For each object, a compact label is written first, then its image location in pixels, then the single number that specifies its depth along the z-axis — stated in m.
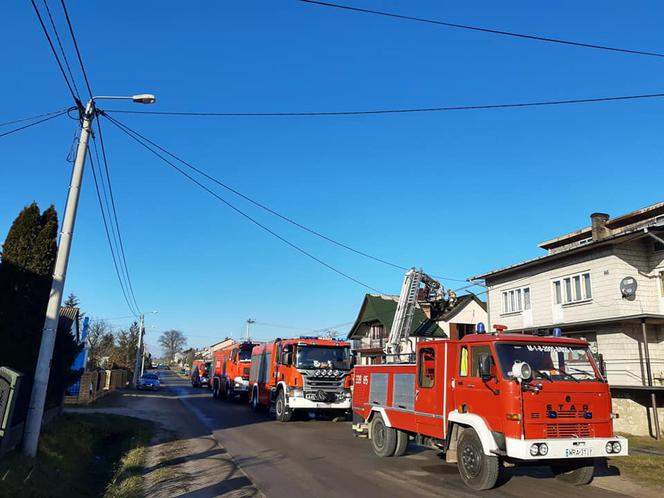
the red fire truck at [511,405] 8.02
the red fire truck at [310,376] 18.45
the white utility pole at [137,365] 47.86
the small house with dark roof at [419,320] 39.03
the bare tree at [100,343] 53.23
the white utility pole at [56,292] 9.39
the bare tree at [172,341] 146.38
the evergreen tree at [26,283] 11.16
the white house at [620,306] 18.48
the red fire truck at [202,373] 49.39
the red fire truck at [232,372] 28.21
